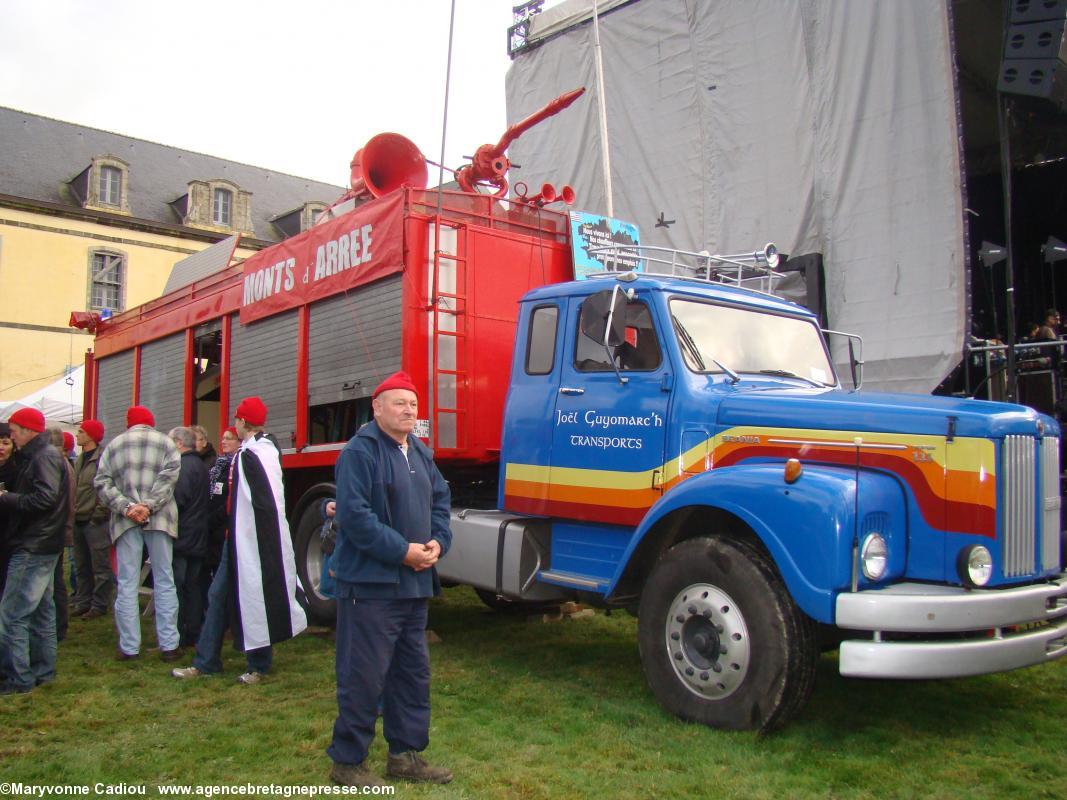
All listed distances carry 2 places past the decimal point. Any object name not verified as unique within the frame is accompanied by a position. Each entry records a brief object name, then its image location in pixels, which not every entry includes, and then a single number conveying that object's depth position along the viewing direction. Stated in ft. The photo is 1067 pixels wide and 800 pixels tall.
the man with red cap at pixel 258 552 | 19.16
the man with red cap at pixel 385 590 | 12.71
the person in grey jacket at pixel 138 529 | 21.33
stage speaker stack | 25.32
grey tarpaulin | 33.88
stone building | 112.68
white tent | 59.26
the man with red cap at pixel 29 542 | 18.19
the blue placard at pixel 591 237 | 24.32
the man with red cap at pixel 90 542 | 27.81
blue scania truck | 13.67
